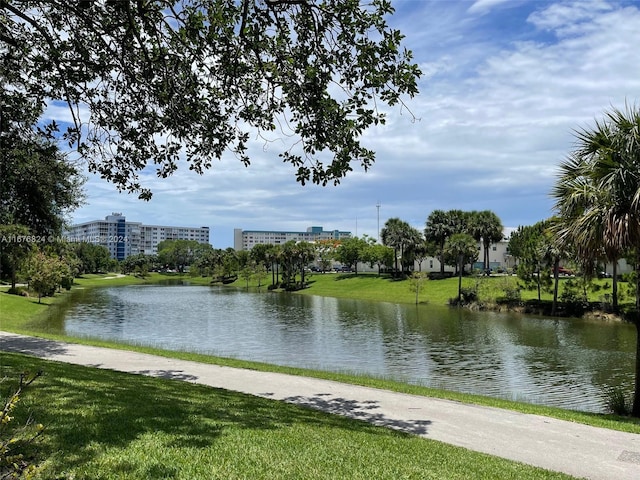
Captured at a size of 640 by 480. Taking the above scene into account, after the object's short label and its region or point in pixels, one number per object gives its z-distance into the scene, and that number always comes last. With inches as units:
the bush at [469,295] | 2193.7
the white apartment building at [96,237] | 7076.3
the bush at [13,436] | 103.6
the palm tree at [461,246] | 2536.9
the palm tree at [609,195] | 405.1
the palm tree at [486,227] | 3117.6
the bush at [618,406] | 463.5
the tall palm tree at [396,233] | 3420.3
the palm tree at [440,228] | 3019.2
